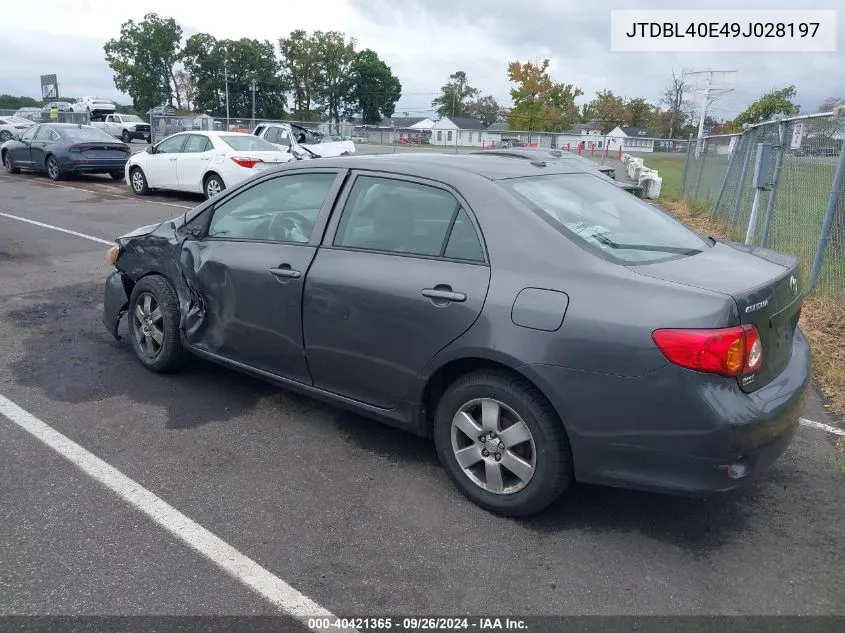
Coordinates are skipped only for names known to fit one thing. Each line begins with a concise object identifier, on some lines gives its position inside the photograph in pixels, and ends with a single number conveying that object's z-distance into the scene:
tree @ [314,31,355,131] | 91.00
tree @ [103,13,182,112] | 87.19
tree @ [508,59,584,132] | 49.91
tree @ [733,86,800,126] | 51.75
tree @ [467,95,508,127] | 108.88
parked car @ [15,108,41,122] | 39.89
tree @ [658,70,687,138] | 74.25
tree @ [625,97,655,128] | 85.31
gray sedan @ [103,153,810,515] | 2.69
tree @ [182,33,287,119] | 88.56
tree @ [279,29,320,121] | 90.44
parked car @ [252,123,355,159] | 19.88
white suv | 54.44
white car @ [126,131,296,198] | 13.26
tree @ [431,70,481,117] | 117.38
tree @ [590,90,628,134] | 82.50
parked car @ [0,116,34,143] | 30.81
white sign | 7.93
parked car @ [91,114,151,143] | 42.62
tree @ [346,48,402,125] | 101.62
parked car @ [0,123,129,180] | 16.95
